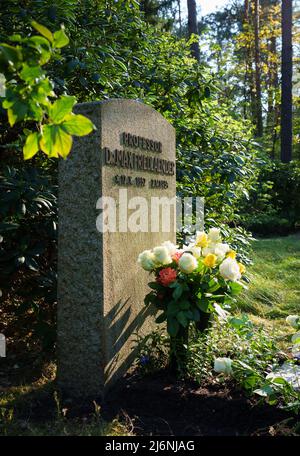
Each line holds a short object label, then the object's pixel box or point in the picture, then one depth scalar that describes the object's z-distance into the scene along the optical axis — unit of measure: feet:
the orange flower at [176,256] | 11.14
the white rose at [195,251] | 11.19
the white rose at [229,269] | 10.57
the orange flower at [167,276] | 10.56
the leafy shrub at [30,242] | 10.72
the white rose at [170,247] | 11.43
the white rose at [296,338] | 9.33
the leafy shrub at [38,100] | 5.25
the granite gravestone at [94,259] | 10.13
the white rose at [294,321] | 9.92
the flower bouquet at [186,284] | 10.44
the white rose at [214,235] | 12.14
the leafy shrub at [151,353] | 11.23
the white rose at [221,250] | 11.25
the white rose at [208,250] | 11.28
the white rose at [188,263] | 10.37
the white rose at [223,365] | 9.83
